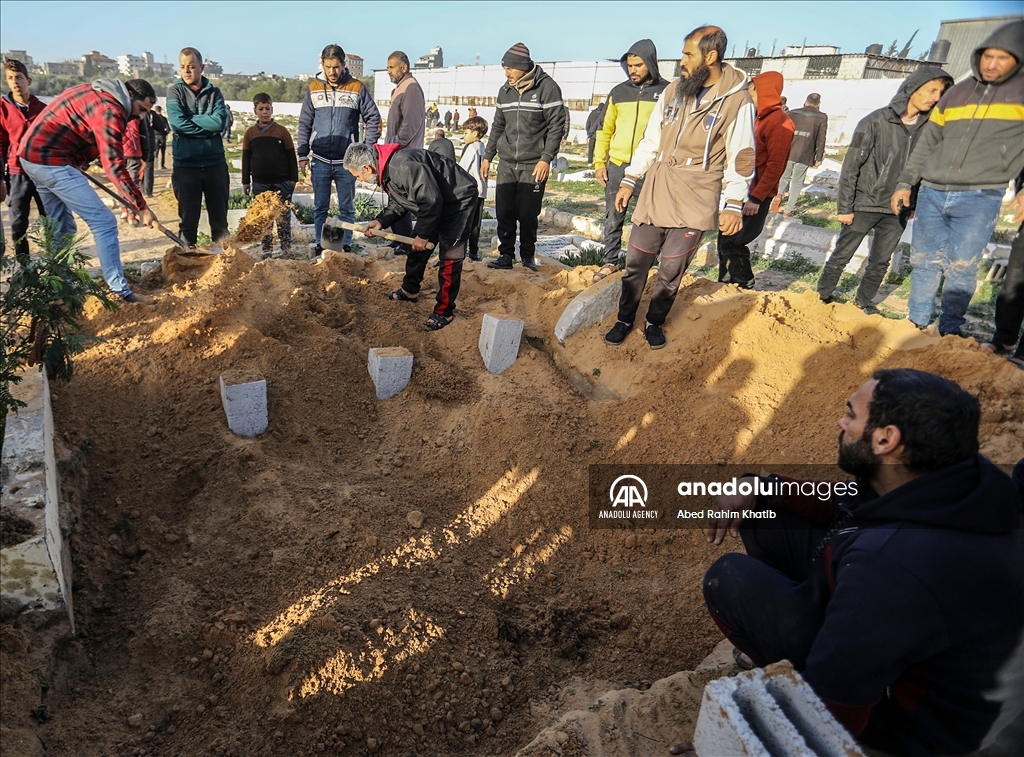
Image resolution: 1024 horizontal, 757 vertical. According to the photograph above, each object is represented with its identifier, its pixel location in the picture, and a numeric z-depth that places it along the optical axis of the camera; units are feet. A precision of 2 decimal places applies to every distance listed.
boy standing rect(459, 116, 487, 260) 21.54
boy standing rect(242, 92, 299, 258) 20.95
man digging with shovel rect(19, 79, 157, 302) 14.05
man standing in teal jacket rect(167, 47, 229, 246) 17.99
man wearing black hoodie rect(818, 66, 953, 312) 15.43
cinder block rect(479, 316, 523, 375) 14.02
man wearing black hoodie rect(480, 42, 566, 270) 17.85
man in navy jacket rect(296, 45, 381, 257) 19.72
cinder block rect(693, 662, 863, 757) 4.40
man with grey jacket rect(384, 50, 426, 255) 20.47
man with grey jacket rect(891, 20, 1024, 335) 12.63
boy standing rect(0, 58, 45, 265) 17.01
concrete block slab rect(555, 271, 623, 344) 15.28
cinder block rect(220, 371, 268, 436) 11.31
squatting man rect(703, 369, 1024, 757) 4.77
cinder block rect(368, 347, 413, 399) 13.32
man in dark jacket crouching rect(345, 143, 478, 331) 14.74
